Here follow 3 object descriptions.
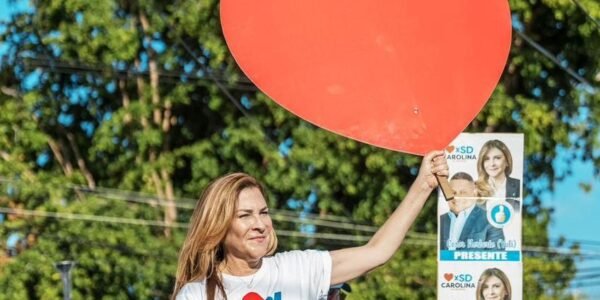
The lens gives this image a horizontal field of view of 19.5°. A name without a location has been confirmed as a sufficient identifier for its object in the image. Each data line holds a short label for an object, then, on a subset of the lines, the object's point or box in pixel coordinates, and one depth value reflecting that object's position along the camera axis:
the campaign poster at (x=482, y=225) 7.81
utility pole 21.00
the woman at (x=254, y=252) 4.79
